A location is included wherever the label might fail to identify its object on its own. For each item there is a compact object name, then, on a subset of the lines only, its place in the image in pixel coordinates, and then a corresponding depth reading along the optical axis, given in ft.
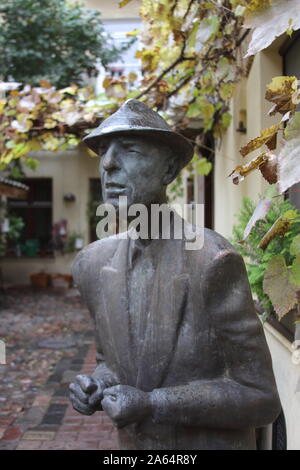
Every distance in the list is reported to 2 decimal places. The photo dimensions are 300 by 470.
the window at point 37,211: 50.14
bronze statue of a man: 4.38
